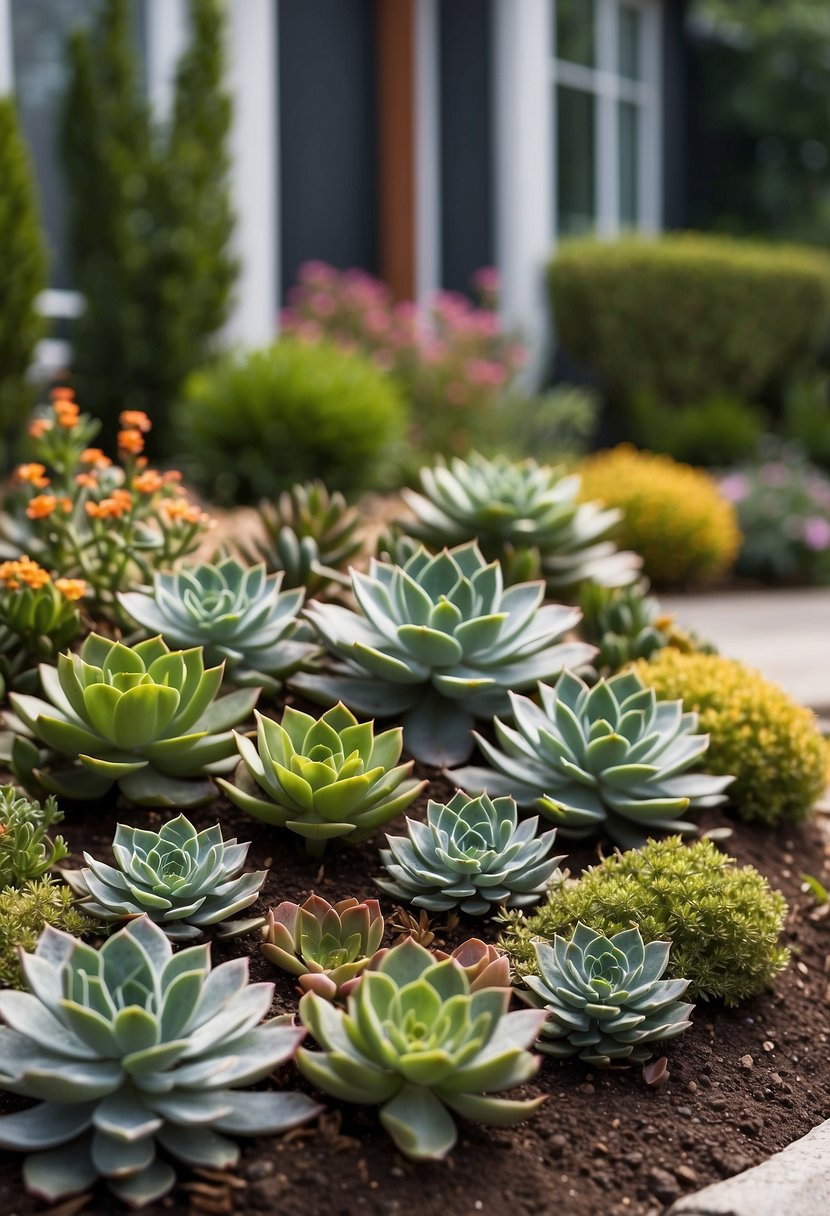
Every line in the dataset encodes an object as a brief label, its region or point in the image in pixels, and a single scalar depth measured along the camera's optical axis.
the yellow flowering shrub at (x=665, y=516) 6.59
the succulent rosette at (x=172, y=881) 2.21
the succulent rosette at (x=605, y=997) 2.15
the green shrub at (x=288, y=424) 6.08
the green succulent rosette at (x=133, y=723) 2.49
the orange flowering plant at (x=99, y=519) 3.20
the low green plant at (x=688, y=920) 2.39
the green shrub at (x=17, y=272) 6.50
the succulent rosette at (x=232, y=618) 2.90
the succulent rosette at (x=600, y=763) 2.65
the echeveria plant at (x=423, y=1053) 1.80
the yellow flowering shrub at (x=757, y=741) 3.09
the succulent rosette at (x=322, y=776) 2.39
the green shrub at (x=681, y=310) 10.07
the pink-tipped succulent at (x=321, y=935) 2.19
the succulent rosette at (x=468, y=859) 2.40
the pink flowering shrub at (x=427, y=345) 8.17
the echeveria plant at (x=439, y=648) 2.81
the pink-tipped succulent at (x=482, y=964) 2.05
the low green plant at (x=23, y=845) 2.35
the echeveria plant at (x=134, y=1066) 1.73
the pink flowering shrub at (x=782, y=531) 7.72
